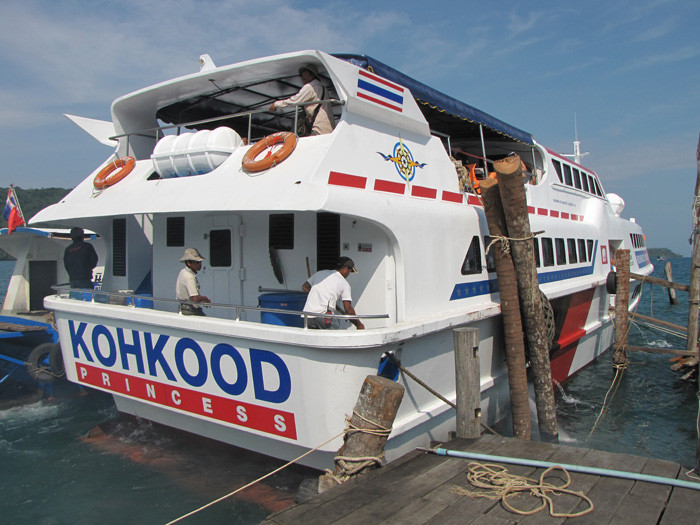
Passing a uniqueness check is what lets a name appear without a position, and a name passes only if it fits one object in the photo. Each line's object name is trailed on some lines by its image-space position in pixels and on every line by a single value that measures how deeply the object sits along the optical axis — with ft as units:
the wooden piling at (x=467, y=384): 15.37
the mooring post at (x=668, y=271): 64.25
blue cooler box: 16.55
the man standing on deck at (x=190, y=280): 18.43
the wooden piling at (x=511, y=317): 20.07
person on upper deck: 18.18
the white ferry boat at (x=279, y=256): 15.25
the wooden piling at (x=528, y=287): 19.07
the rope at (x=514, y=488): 10.82
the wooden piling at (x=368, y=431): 13.10
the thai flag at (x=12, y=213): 34.01
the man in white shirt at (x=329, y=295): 15.76
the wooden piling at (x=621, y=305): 32.42
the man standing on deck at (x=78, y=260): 24.80
